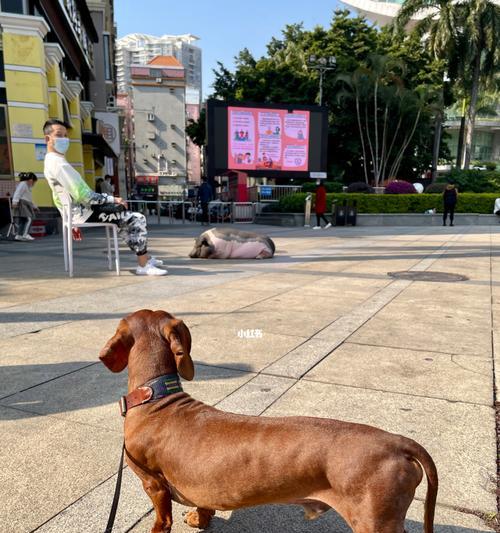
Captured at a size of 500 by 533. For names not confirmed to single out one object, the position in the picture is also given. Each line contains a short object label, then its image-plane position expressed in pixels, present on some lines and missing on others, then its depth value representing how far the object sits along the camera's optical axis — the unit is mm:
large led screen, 25734
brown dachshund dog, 1324
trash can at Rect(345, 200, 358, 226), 20672
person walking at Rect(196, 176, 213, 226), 20547
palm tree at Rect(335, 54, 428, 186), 33188
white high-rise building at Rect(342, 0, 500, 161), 72688
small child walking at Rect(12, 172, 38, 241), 12055
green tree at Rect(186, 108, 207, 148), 41188
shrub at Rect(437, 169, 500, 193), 26000
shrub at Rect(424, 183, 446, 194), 25188
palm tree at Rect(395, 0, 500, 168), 32938
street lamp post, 28266
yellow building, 13234
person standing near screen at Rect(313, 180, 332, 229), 19034
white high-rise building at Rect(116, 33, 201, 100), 189200
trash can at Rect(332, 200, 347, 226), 20578
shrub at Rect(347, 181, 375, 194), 26453
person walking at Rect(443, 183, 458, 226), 19625
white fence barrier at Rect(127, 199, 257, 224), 23170
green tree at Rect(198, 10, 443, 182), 35688
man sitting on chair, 6484
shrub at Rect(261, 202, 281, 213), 23600
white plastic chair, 6688
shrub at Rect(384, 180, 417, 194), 24406
